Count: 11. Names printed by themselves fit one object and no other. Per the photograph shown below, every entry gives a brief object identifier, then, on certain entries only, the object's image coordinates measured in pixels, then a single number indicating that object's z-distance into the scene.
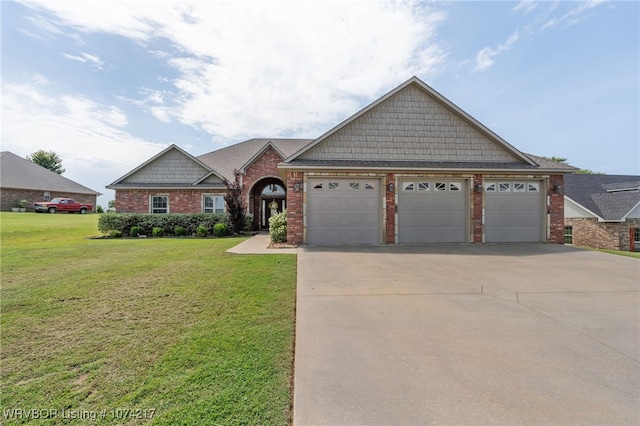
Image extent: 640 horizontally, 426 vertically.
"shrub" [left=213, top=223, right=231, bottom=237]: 15.12
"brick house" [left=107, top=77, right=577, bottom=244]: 11.27
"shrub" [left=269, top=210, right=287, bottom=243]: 11.70
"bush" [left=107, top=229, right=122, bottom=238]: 14.78
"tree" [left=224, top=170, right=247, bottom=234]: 16.02
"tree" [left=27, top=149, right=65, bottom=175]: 51.69
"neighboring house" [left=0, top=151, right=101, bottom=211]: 27.16
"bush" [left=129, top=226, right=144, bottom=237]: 15.09
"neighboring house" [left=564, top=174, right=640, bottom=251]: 20.08
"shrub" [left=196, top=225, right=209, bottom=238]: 15.04
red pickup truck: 27.27
